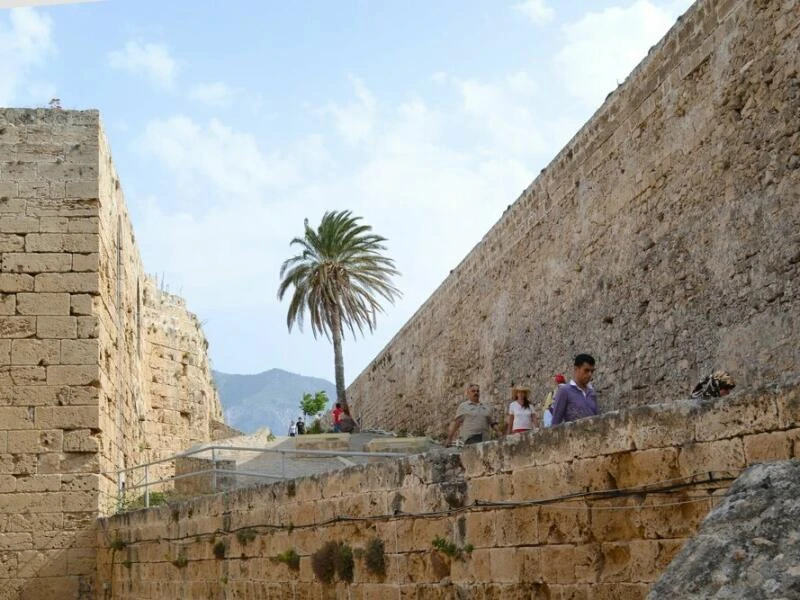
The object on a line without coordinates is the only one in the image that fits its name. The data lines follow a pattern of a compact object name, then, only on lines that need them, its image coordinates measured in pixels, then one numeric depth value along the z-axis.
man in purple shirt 6.54
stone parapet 4.30
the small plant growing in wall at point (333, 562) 7.03
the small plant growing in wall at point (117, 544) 10.71
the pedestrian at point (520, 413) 9.92
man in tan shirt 10.77
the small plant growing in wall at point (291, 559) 7.65
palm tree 28.41
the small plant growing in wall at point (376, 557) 6.68
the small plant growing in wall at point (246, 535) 8.36
